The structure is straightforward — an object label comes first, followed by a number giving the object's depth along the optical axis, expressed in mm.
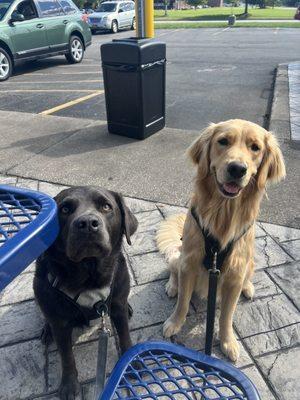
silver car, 23281
